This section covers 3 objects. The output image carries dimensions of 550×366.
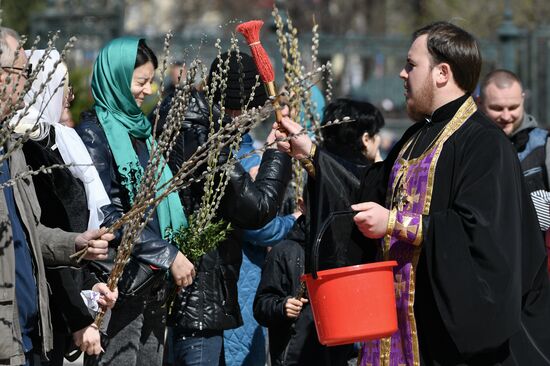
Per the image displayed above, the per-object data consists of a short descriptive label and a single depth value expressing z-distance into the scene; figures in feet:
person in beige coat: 20.98
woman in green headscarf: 26.35
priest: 22.71
